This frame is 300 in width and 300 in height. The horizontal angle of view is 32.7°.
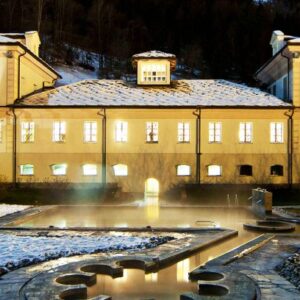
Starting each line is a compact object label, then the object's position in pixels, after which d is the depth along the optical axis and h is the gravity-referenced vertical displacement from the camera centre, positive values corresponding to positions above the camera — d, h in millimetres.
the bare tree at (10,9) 70294 +21934
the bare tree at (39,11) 67000 +20791
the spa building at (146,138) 32250 +1773
